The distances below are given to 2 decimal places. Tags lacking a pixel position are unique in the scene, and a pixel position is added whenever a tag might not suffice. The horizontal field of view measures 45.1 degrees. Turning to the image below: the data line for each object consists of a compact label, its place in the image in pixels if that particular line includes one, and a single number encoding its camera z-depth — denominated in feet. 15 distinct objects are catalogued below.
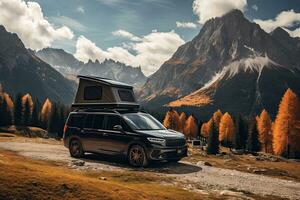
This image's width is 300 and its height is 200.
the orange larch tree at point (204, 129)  484.70
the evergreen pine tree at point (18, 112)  397.39
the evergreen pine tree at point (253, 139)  351.42
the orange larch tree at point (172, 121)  395.67
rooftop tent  70.23
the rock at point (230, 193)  44.16
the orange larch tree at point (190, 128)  479.82
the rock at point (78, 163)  61.67
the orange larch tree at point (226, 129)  400.26
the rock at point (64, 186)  37.02
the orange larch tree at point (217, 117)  463.83
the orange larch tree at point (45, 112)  483.10
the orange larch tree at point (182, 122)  444.68
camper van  61.87
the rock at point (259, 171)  76.11
